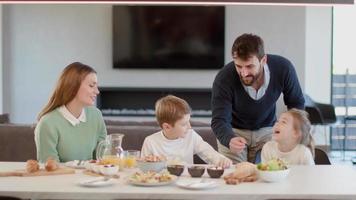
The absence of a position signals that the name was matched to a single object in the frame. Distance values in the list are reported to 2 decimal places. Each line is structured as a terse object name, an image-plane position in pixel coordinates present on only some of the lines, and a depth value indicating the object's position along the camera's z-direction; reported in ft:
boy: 9.89
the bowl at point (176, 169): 8.16
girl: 9.68
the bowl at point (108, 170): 8.23
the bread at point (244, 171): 8.04
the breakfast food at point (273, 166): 7.97
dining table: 7.23
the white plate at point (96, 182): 7.51
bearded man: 10.28
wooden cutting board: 8.22
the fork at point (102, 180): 7.61
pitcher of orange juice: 8.79
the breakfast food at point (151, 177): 7.63
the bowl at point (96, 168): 8.32
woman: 9.74
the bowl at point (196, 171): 8.13
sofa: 14.69
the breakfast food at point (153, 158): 8.48
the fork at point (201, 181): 7.58
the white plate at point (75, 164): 8.86
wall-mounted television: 26.53
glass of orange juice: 8.84
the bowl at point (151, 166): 8.37
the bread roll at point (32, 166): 8.33
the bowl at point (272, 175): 7.88
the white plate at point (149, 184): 7.55
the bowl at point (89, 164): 8.57
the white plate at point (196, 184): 7.43
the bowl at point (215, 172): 8.09
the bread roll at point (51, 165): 8.41
